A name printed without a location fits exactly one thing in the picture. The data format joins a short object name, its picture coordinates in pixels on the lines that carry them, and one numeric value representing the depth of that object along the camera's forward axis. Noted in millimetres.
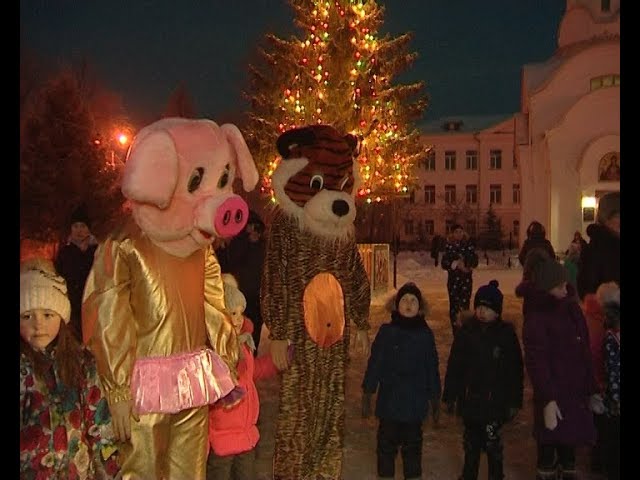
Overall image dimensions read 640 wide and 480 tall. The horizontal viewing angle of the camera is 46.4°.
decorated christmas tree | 12492
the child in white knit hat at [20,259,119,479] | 3381
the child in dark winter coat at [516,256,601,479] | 4449
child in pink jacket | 4266
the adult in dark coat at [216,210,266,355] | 7273
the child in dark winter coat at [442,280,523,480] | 4539
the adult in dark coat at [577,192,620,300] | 5797
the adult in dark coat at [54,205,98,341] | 6273
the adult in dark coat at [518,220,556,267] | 8213
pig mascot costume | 3395
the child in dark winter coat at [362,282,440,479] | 4605
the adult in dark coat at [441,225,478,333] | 9344
